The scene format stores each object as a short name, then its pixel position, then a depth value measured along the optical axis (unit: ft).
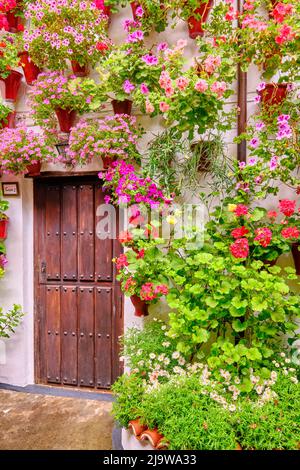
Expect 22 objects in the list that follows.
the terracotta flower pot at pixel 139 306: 9.49
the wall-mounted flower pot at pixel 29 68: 11.01
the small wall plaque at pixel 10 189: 11.69
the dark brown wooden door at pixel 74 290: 11.29
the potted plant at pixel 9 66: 10.93
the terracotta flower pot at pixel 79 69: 10.68
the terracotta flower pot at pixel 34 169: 11.03
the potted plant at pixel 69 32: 9.87
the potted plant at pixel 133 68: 9.05
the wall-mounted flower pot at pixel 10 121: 11.47
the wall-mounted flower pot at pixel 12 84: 11.27
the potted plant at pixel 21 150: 10.24
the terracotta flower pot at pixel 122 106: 10.15
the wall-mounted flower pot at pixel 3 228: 11.46
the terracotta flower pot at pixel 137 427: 7.03
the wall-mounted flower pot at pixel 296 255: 8.79
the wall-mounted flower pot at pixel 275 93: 8.77
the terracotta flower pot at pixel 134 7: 9.82
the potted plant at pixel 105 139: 9.59
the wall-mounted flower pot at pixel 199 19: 9.48
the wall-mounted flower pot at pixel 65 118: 10.60
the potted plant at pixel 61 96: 10.05
